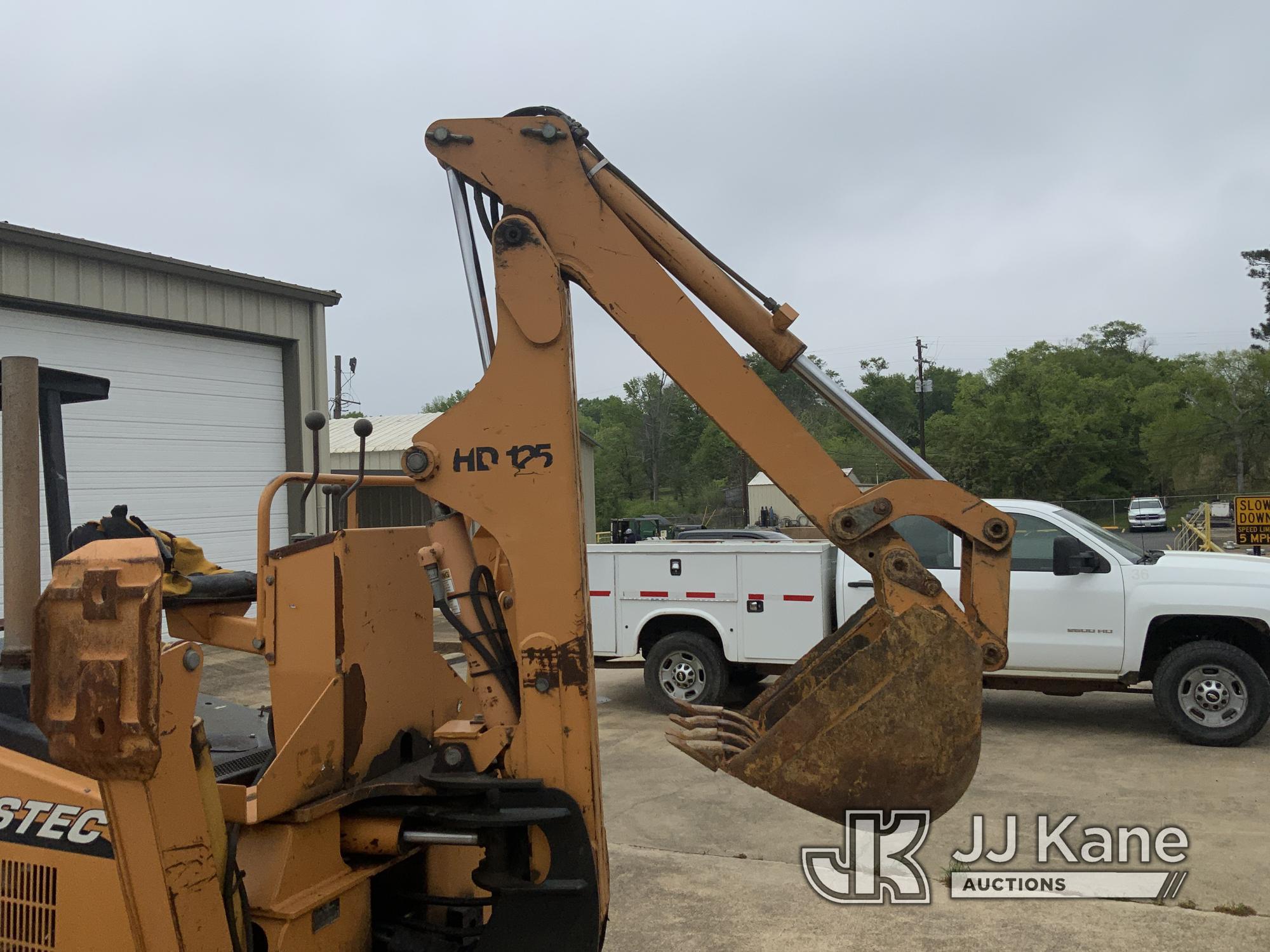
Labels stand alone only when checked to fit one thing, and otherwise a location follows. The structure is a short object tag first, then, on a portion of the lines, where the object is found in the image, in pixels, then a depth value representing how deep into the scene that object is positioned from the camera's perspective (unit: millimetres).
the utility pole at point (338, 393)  47812
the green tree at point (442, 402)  68475
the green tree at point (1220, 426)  53250
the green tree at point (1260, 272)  64438
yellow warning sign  14125
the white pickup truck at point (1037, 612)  7566
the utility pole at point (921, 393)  41188
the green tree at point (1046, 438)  57594
